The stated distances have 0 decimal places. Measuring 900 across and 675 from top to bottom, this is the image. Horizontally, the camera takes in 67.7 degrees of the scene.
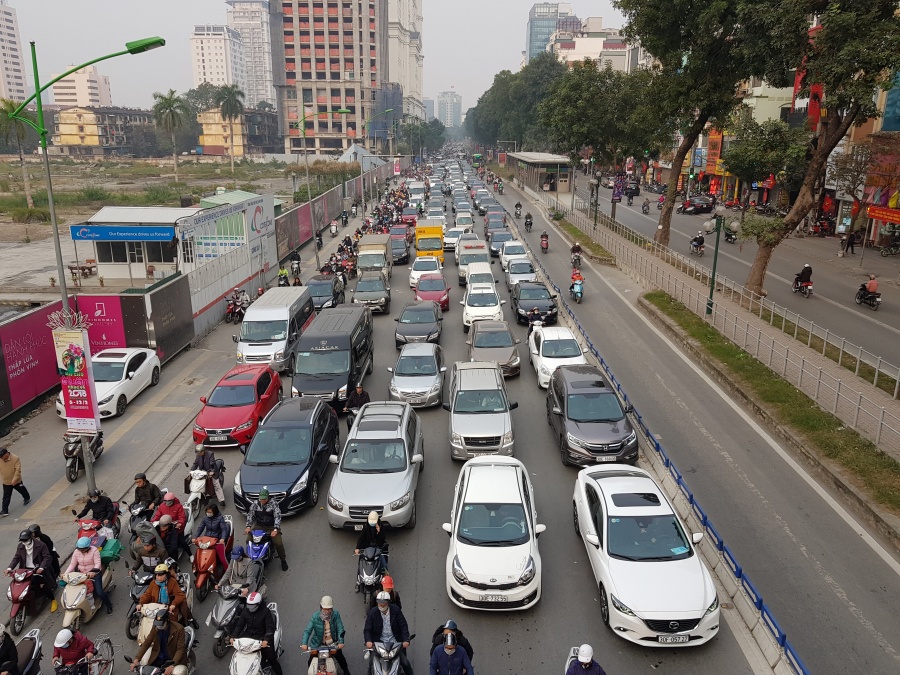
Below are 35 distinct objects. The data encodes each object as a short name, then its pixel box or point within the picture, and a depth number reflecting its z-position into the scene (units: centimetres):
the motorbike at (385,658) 815
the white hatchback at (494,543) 962
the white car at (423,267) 3212
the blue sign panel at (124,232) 2790
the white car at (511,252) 3434
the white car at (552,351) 1905
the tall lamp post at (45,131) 1136
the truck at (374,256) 3281
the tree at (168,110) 9019
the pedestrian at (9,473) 1274
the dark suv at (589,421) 1386
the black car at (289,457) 1247
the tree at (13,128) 5942
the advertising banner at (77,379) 1243
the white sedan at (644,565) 879
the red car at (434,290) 2753
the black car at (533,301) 2483
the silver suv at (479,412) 1444
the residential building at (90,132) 15200
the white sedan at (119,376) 1789
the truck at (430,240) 3778
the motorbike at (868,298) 2638
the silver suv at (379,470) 1171
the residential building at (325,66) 14025
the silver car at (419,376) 1769
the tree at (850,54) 1973
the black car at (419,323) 2234
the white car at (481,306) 2441
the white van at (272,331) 2084
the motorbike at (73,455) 1459
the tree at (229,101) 12550
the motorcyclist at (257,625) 832
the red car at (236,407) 1570
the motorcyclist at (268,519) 1096
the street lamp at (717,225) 2284
